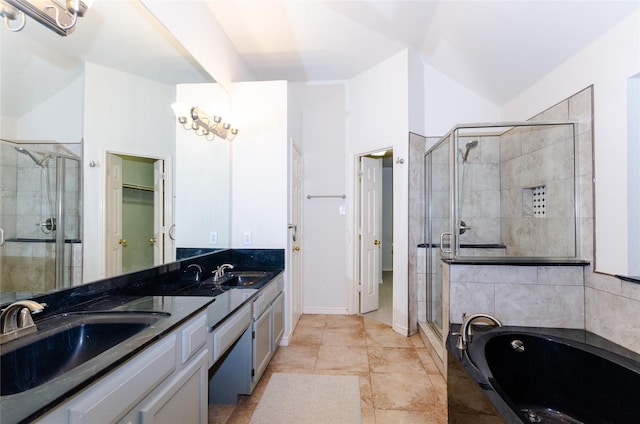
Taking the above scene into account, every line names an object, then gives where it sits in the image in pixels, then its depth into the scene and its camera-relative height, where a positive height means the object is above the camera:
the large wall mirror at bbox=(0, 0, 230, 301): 1.03 +0.34
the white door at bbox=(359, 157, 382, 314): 3.67 -0.21
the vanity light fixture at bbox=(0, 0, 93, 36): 1.00 +0.75
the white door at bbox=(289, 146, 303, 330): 3.04 -0.22
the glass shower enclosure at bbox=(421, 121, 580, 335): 2.16 +0.16
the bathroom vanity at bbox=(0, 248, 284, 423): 0.74 -0.52
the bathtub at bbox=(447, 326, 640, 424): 1.38 -0.86
